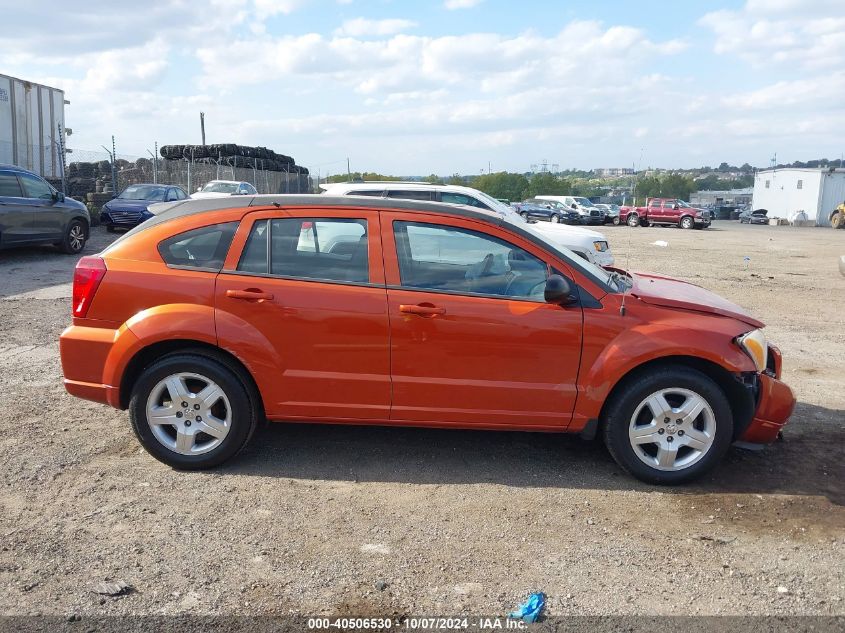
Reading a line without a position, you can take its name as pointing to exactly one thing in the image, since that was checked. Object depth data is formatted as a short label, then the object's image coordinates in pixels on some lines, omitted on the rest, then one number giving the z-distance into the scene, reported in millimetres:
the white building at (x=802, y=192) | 53325
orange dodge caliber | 4391
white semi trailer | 19078
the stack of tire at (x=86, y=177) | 25078
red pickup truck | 40188
